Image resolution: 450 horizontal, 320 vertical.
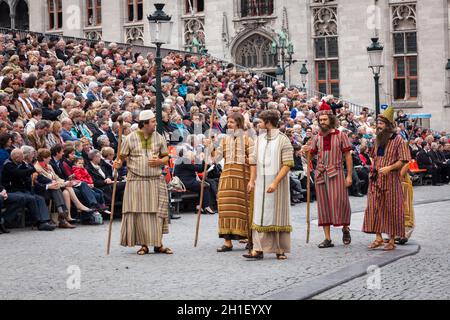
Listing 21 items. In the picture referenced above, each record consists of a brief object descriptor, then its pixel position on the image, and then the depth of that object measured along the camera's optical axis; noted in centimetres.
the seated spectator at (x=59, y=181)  1656
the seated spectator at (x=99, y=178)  1783
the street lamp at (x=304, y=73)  4178
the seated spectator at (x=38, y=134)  1708
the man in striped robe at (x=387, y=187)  1302
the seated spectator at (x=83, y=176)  1736
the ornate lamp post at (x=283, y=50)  4041
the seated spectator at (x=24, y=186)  1588
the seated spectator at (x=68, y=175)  1708
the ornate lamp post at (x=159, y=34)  1764
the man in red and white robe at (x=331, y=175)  1345
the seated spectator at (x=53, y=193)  1636
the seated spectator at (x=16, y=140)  1658
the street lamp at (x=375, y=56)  2355
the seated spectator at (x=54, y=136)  1753
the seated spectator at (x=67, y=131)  1805
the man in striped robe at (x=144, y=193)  1274
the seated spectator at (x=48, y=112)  1886
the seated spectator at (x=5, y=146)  1603
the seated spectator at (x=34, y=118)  1730
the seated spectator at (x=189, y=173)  1955
